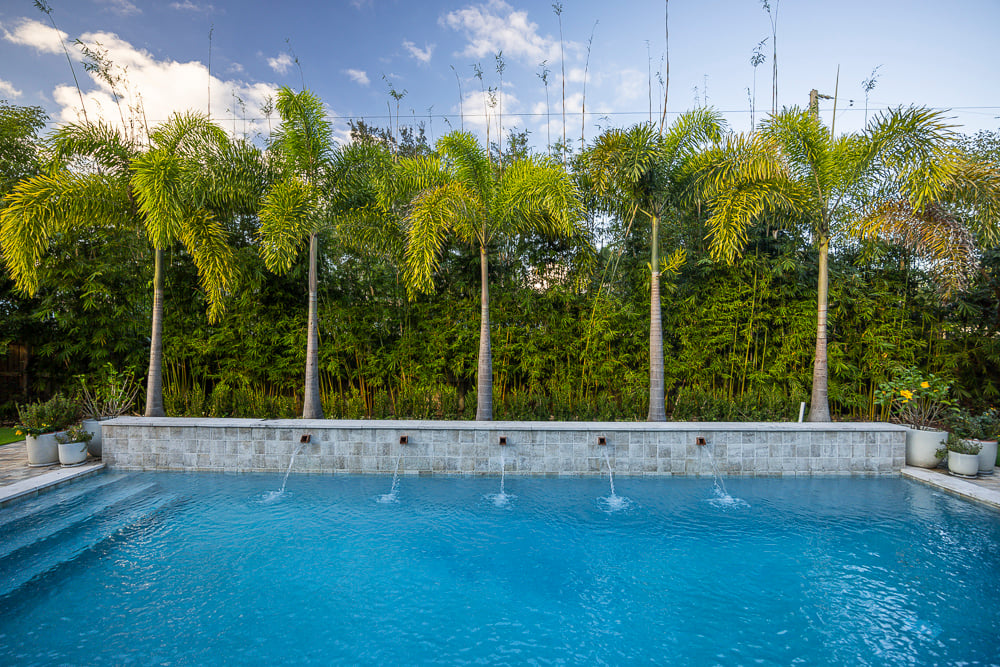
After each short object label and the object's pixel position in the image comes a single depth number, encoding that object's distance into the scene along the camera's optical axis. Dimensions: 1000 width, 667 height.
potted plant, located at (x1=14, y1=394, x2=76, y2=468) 4.79
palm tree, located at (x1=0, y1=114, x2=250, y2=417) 5.23
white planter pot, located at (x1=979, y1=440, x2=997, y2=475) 4.72
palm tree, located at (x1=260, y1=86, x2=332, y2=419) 5.39
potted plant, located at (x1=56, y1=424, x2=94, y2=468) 4.85
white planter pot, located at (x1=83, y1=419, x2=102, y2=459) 5.19
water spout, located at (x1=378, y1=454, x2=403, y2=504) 4.25
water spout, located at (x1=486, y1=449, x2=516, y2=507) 4.16
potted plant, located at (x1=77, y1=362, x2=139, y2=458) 5.24
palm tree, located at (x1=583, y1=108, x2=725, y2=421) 5.52
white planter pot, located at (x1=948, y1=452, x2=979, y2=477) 4.62
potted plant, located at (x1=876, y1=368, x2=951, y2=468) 5.03
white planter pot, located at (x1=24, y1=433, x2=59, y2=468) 4.79
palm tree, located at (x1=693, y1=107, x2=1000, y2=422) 5.01
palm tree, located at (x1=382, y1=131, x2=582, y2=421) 5.33
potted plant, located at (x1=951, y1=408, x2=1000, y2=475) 4.90
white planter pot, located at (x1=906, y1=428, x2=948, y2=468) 5.01
